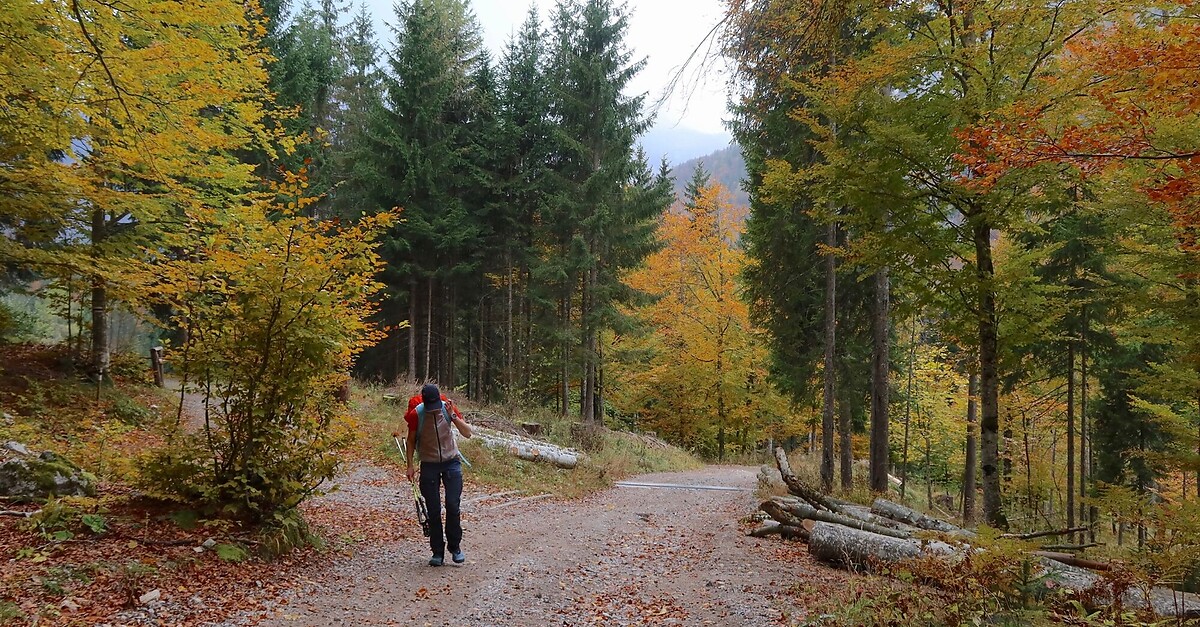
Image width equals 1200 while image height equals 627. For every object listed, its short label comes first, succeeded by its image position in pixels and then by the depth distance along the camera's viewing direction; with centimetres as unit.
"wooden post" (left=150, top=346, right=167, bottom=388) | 1286
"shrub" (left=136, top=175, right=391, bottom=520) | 502
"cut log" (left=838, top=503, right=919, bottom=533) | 724
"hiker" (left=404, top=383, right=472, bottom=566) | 555
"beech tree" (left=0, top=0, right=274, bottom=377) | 564
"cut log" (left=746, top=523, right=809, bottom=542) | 742
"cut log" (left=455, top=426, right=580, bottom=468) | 1290
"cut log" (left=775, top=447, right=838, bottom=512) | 827
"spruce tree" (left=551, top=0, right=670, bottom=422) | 1902
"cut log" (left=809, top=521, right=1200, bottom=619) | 427
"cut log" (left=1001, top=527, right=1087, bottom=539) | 525
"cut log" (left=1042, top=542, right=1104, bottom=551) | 545
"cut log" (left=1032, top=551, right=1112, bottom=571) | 533
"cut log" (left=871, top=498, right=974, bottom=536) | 719
